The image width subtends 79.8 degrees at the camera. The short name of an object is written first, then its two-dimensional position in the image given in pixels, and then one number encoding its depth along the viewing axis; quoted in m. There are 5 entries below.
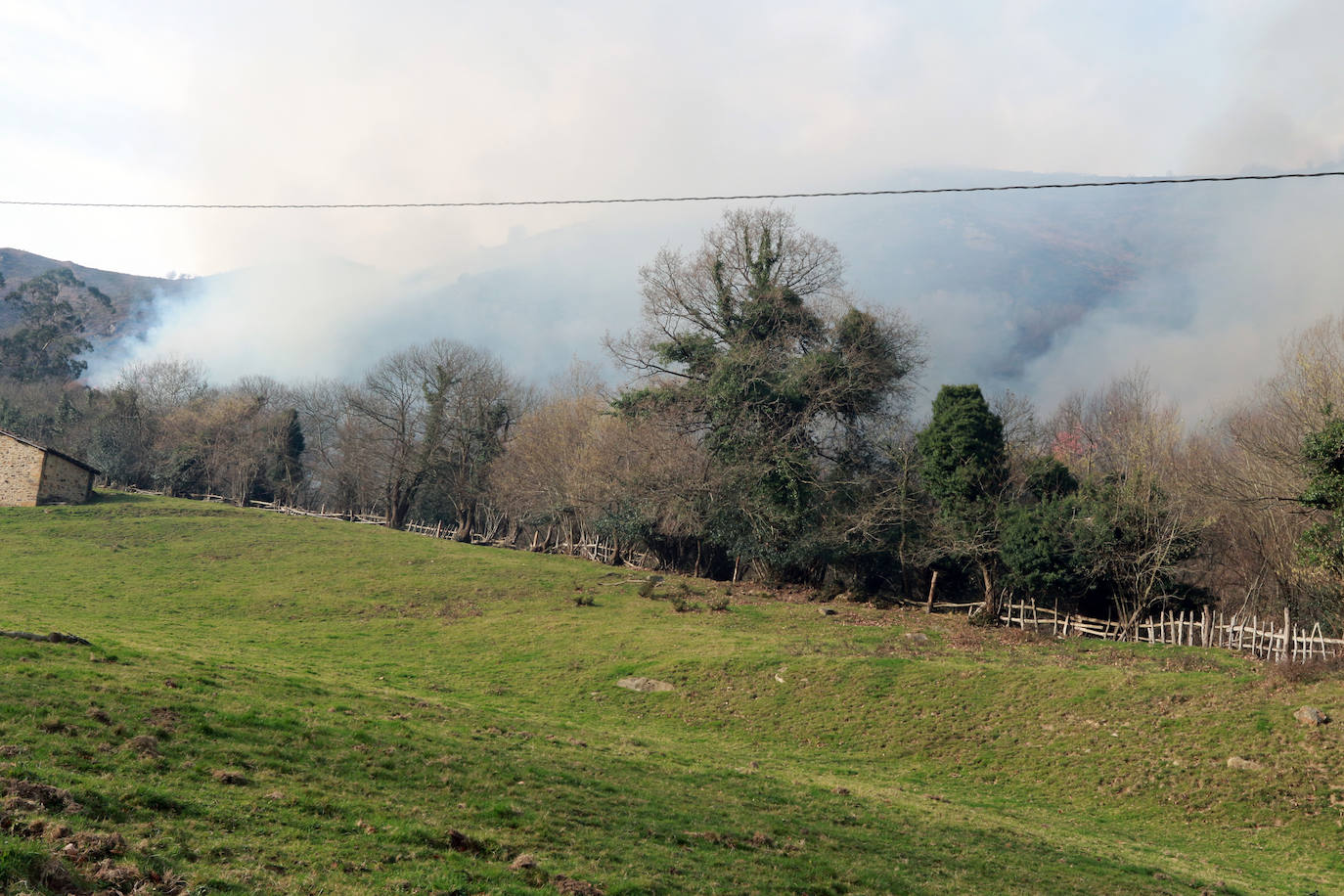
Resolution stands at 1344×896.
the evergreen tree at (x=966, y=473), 37.12
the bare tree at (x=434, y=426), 72.50
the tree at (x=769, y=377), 43.00
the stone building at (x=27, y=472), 53.59
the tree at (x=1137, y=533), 33.00
